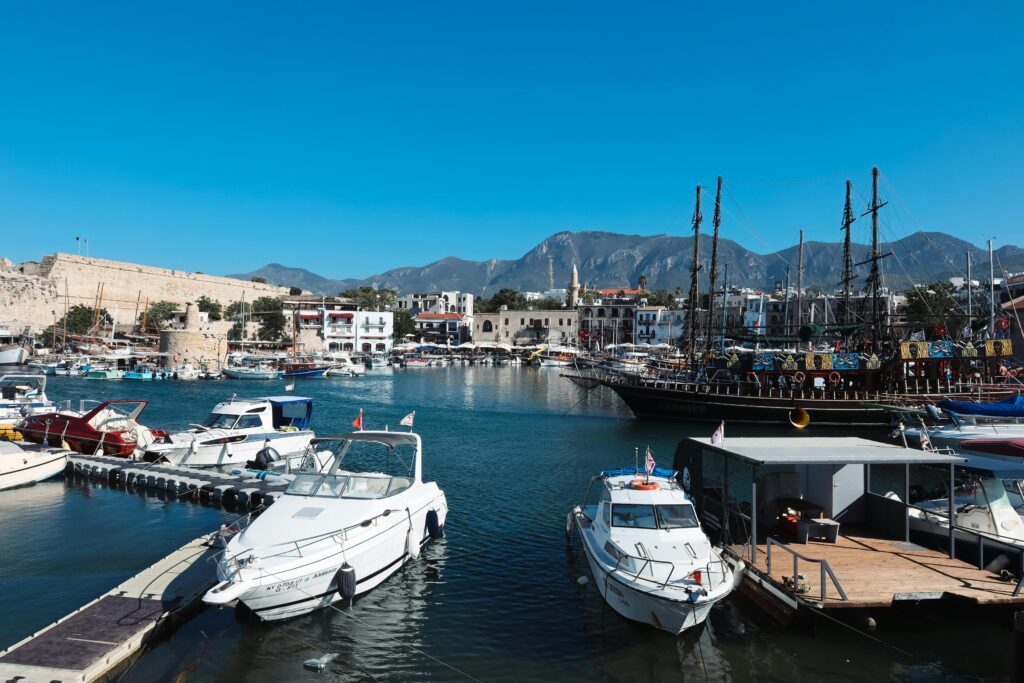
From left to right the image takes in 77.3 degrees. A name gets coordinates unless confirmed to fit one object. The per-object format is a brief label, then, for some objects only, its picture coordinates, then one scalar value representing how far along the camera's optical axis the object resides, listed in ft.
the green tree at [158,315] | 360.48
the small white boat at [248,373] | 252.01
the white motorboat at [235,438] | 85.92
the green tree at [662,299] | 470.39
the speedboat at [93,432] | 88.53
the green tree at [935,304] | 241.96
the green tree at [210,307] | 400.26
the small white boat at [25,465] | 72.28
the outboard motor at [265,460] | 87.10
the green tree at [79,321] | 330.34
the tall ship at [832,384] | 140.56
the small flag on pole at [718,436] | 49.62
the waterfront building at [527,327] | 435.12
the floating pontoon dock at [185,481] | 66.90
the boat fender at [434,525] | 53.83
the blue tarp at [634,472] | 56.80
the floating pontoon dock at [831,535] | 36.68
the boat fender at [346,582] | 38.99
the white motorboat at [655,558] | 35.83
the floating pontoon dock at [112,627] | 31.07
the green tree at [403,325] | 439.63
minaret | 490.94
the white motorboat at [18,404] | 101.64
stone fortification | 328.08
